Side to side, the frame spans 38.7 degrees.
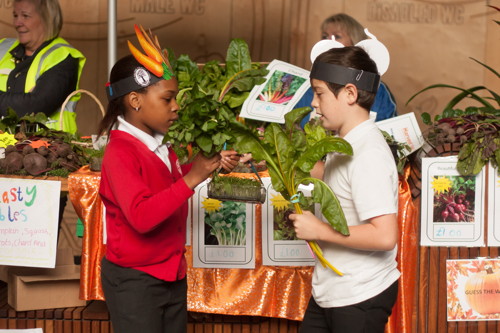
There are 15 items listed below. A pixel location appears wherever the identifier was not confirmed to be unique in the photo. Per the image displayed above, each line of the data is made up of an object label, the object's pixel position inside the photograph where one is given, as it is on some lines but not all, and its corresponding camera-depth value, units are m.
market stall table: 3.08
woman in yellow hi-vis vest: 3.90
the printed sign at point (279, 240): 3.07
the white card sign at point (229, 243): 3.08
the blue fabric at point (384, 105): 4.02
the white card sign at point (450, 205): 3.05
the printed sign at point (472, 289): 3.09
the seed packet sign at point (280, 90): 3.11
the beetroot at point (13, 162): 3.12
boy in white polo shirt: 2.02
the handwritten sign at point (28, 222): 3.12
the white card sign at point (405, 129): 3.11
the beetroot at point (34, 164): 3.11
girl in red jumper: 2.26
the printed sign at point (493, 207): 3.06
